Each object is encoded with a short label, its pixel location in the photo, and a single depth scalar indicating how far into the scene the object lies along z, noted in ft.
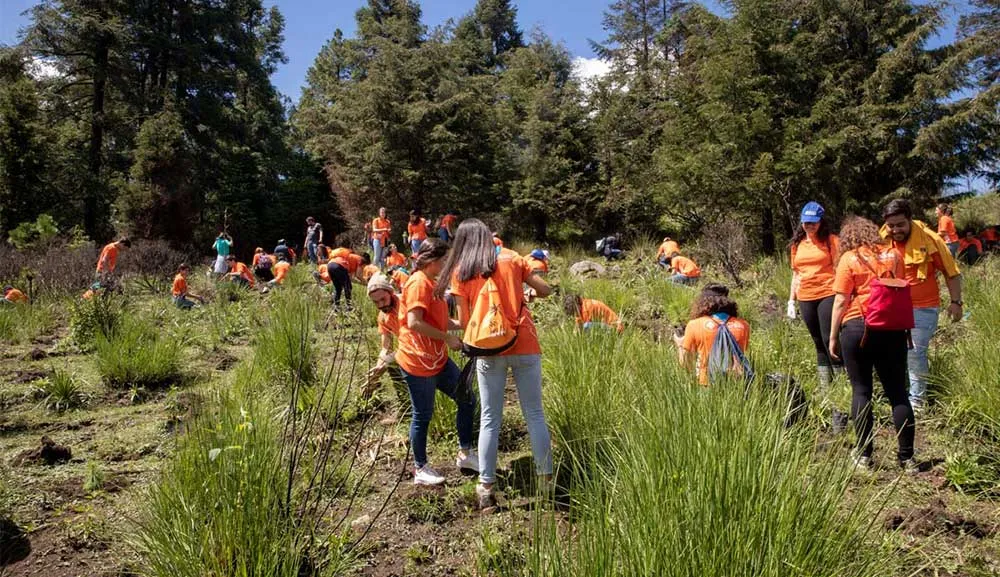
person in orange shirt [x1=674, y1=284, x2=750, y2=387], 12.51
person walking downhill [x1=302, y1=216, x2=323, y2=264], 56.44
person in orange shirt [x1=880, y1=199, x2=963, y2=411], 14.12
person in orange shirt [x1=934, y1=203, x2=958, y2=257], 37.65
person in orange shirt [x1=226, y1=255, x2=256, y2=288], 43.52
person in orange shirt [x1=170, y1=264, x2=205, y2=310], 34.99
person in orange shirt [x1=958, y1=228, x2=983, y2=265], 40.96
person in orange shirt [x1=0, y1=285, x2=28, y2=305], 31.17
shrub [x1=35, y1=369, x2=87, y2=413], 18.07
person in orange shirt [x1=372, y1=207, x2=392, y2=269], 48.44
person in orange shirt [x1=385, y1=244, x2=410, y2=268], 40.75
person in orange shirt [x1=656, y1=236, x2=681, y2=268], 44.80
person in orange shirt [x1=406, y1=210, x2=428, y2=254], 48.96
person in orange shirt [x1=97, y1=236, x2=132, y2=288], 36.02
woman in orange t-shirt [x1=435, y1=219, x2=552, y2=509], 11.07
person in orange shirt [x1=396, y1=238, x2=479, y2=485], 12.16
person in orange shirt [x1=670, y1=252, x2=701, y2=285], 36.29
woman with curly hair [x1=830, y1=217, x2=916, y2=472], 11.67
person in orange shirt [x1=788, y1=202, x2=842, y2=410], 15.97
